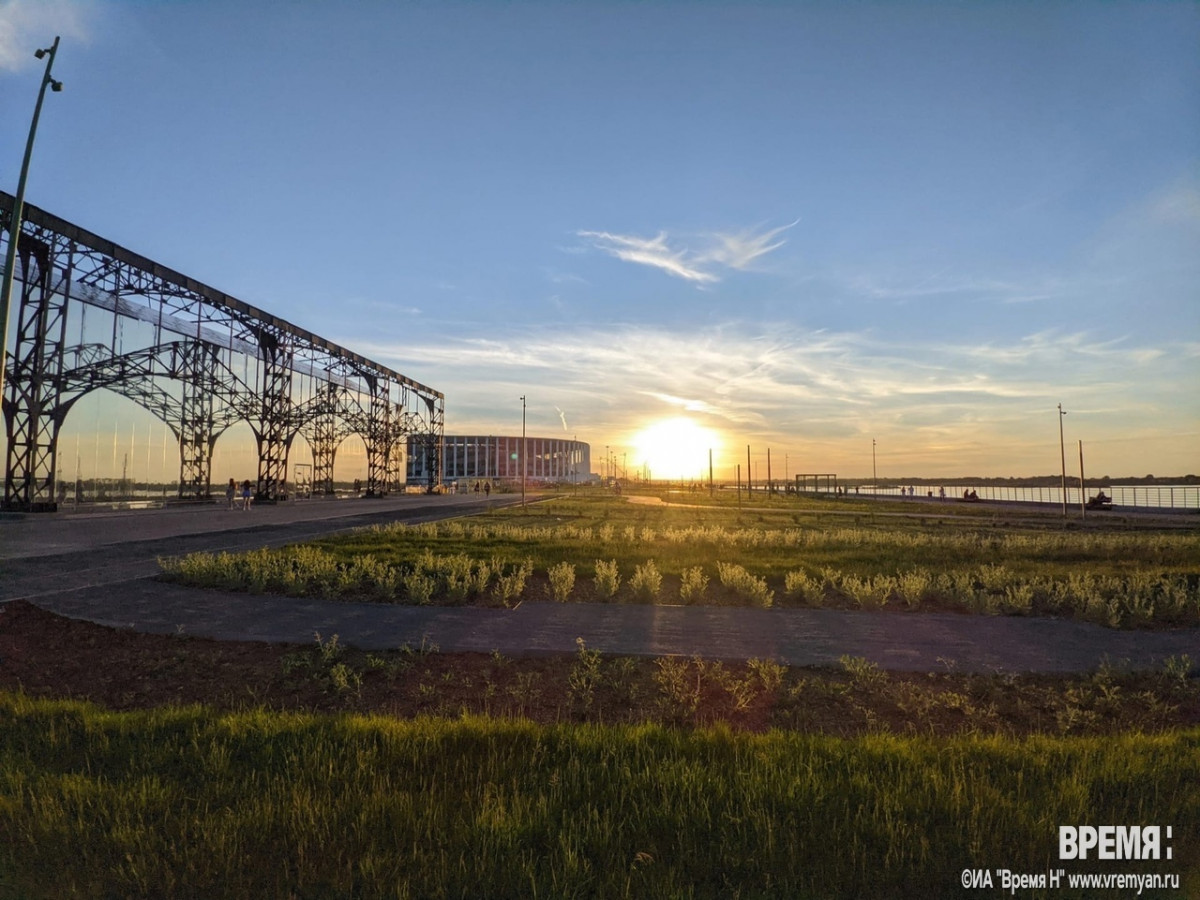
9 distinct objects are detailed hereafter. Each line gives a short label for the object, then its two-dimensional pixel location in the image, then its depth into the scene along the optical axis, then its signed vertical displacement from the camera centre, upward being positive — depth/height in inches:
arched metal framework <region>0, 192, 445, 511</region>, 1069.1 +233.7
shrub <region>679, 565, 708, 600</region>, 428.5 -83.2
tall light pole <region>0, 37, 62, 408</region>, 414.6 +189.0
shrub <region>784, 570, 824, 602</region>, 420.5 -85.1
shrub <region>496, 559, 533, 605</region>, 423.2 -81.2
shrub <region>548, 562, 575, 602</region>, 427.4 -80.9
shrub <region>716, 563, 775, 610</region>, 411.8 -83.6
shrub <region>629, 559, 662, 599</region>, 433.4 -81.4
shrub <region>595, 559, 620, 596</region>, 436.8 -79.9
